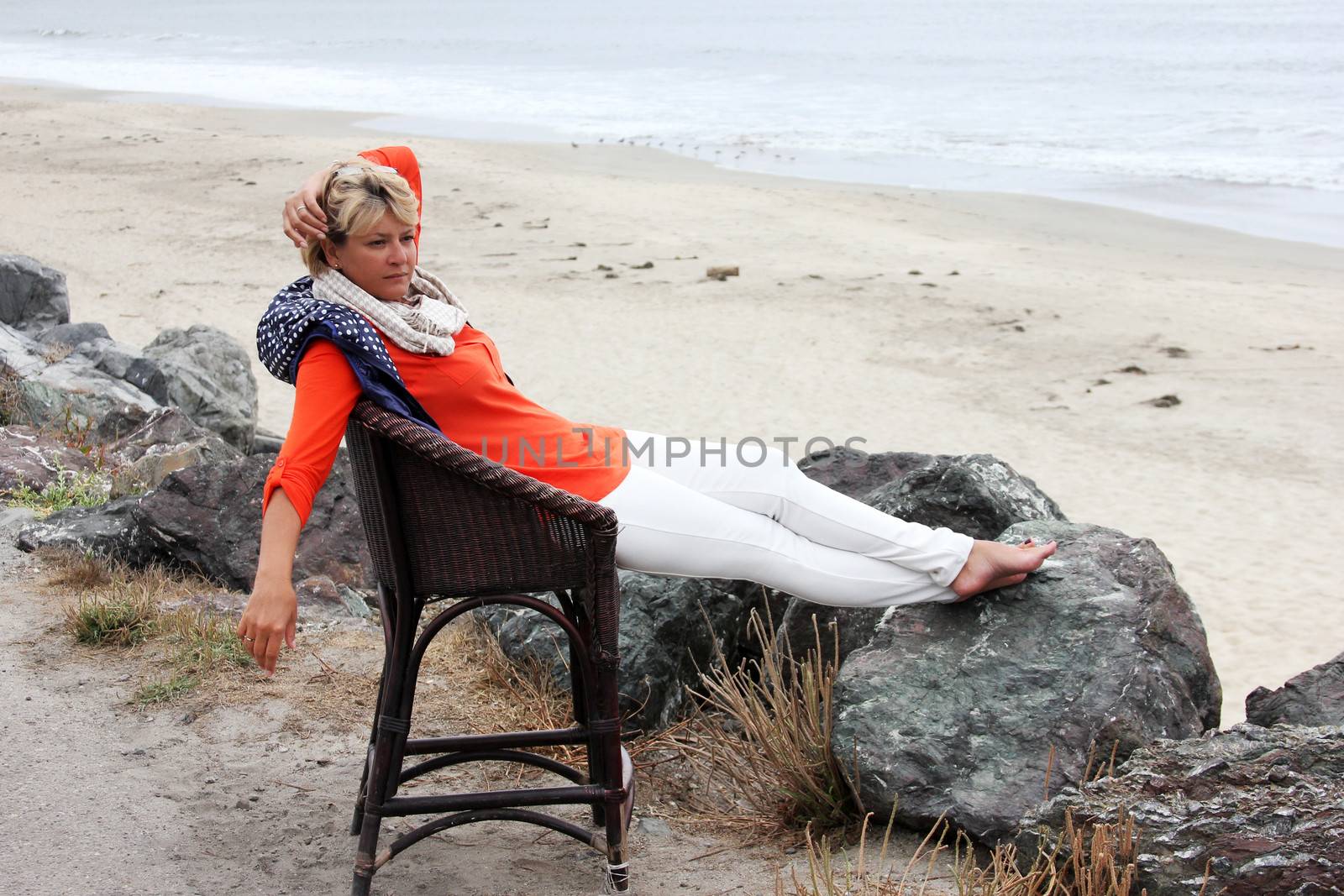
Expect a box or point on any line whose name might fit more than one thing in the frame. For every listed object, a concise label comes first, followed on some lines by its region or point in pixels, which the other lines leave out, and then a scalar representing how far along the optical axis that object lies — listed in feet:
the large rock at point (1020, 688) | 9.58
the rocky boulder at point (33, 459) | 18.38
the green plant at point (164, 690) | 12.28
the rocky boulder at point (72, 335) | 26.73
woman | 8.67
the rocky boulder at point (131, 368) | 24.99
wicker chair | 8.64
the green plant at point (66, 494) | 17.74
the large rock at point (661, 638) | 12.08
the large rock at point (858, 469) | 14.17
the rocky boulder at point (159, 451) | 18.80
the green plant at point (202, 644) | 12.84
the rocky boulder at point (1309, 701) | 10.19
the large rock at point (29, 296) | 29.17
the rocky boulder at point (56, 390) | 21.76
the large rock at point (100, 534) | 15.52
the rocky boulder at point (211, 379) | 25.09
